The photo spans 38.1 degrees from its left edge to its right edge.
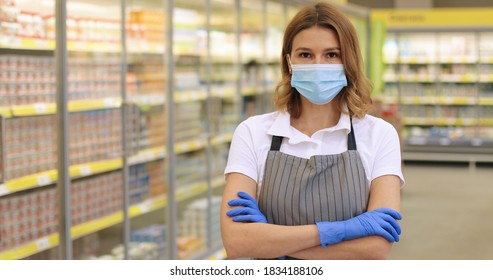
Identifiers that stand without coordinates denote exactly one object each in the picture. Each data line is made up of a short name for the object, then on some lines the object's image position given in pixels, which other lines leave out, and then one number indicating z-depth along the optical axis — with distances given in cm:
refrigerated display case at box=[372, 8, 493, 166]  1281
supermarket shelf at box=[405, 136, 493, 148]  1263
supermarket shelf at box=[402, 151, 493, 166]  1252
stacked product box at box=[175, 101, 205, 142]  526
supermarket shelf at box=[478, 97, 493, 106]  1302
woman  188
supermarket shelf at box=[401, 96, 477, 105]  1313
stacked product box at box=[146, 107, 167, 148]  484
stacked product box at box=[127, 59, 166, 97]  465
